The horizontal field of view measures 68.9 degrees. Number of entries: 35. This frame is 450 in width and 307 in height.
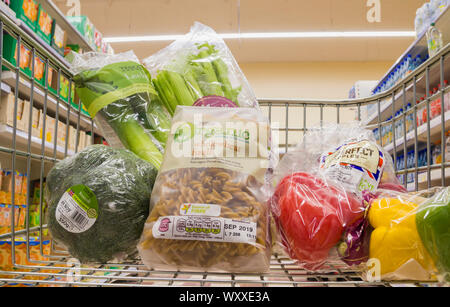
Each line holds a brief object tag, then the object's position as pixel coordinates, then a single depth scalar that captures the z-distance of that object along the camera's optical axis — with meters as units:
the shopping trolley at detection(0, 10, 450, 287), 0.52
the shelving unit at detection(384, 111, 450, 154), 2.27
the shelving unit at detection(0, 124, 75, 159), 1.96
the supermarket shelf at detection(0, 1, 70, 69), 2.06
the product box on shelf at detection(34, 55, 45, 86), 2.23
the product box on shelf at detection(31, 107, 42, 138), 2.34
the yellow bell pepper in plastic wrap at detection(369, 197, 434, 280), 0.47
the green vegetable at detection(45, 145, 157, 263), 0.59
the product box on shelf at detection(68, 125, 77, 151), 2.93
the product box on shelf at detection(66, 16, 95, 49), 3.16
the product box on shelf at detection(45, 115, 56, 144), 2.45
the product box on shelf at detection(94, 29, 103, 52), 3.53
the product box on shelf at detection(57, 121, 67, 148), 2.70
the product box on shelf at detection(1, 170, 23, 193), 2.19
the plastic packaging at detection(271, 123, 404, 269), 0.53
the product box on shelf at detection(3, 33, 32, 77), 1.99
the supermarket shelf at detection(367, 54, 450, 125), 2.66
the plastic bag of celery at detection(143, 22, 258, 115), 0.95
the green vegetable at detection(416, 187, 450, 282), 0.45
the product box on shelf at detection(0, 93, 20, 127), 2.00
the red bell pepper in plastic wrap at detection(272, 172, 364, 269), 0.52
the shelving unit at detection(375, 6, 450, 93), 2.53
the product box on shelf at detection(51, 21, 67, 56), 2.64
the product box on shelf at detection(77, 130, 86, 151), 3.00
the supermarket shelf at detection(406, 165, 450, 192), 1.85
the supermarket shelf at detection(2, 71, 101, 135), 2.09
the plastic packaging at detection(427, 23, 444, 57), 2.48
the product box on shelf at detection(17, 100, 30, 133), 2.10
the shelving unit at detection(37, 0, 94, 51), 2.66
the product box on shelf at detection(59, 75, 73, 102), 2.59
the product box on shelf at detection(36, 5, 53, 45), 2.41
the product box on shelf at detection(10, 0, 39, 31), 2.17
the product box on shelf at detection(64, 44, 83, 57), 2.82
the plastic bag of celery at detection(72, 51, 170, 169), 0.88
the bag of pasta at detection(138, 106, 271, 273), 0.52
